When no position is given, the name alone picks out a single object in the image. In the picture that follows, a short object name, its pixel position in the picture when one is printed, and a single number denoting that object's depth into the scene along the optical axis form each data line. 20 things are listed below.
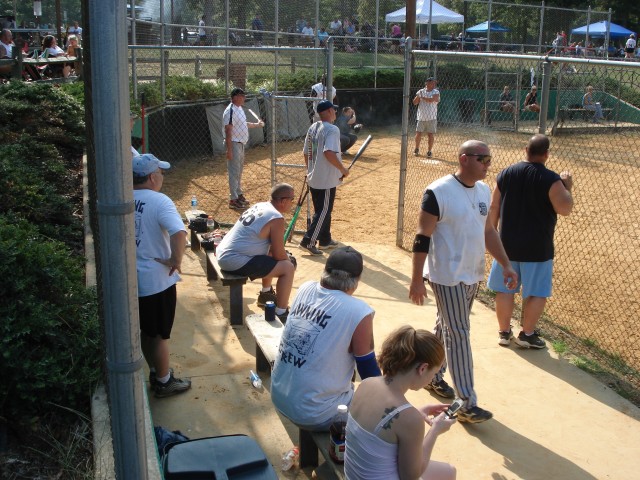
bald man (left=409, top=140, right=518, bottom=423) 4.70
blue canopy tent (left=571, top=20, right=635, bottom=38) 31.52
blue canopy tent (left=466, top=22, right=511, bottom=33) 29.20
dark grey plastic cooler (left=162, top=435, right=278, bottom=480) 3.38
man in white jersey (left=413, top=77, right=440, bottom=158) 14.64
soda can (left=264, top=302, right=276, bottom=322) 5.45
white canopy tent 26.66
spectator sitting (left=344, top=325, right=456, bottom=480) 3.03
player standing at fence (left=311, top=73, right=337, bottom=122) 14.46
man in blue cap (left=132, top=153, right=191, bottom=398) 4.81
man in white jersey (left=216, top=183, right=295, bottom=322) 6.12
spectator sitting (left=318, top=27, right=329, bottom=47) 21.84
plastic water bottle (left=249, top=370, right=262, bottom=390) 5.20
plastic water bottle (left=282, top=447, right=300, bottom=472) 4.21
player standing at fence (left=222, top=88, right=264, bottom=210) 11.30
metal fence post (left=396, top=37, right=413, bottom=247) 8.49
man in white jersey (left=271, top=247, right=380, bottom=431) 3.83
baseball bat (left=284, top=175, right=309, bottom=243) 8.84
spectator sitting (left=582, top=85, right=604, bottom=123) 14.40
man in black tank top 5.64
